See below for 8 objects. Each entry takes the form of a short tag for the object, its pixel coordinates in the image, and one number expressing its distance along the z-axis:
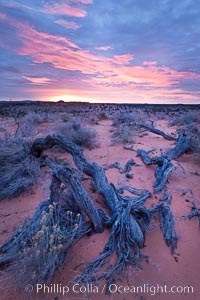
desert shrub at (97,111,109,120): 12.75
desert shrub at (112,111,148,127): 9.69
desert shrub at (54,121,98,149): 5.57
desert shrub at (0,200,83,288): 1.65
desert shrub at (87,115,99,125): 10.45
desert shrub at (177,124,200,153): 5.07
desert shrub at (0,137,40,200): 3.15
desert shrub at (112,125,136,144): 5.99
